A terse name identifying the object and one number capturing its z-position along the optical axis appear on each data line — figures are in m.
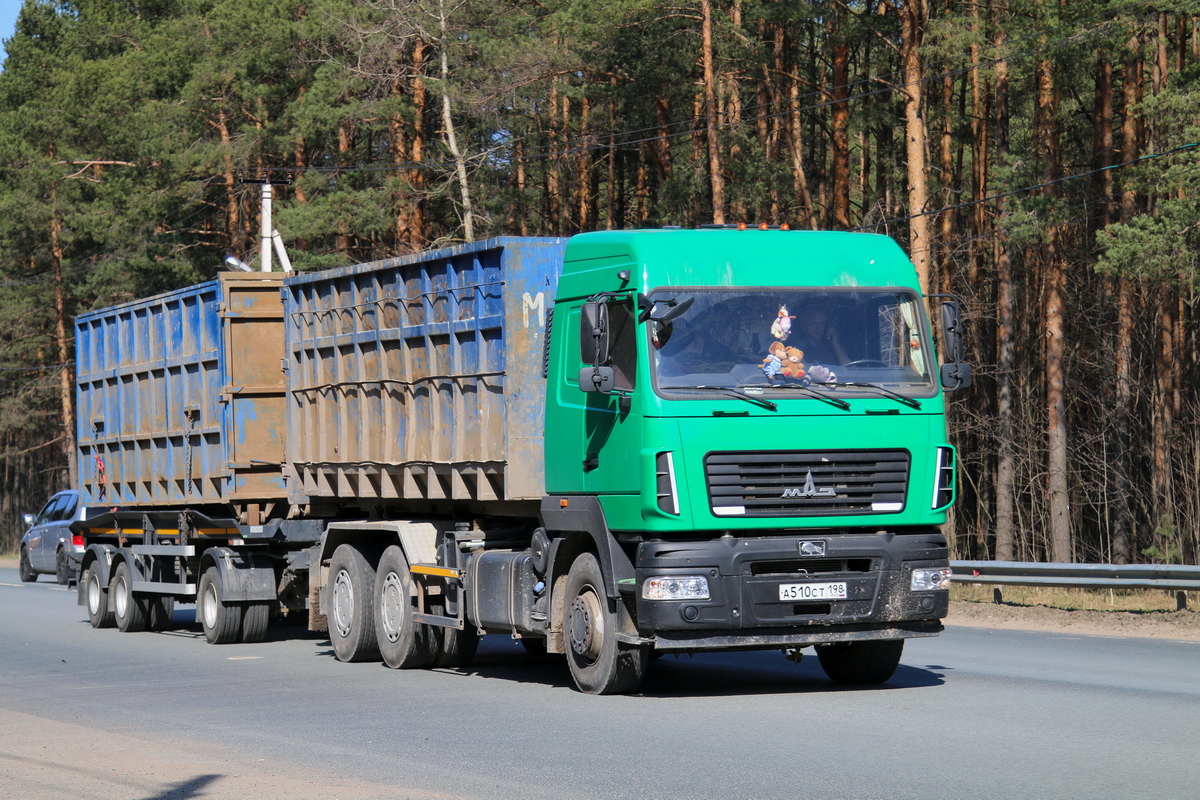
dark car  29.86
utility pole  24.42
